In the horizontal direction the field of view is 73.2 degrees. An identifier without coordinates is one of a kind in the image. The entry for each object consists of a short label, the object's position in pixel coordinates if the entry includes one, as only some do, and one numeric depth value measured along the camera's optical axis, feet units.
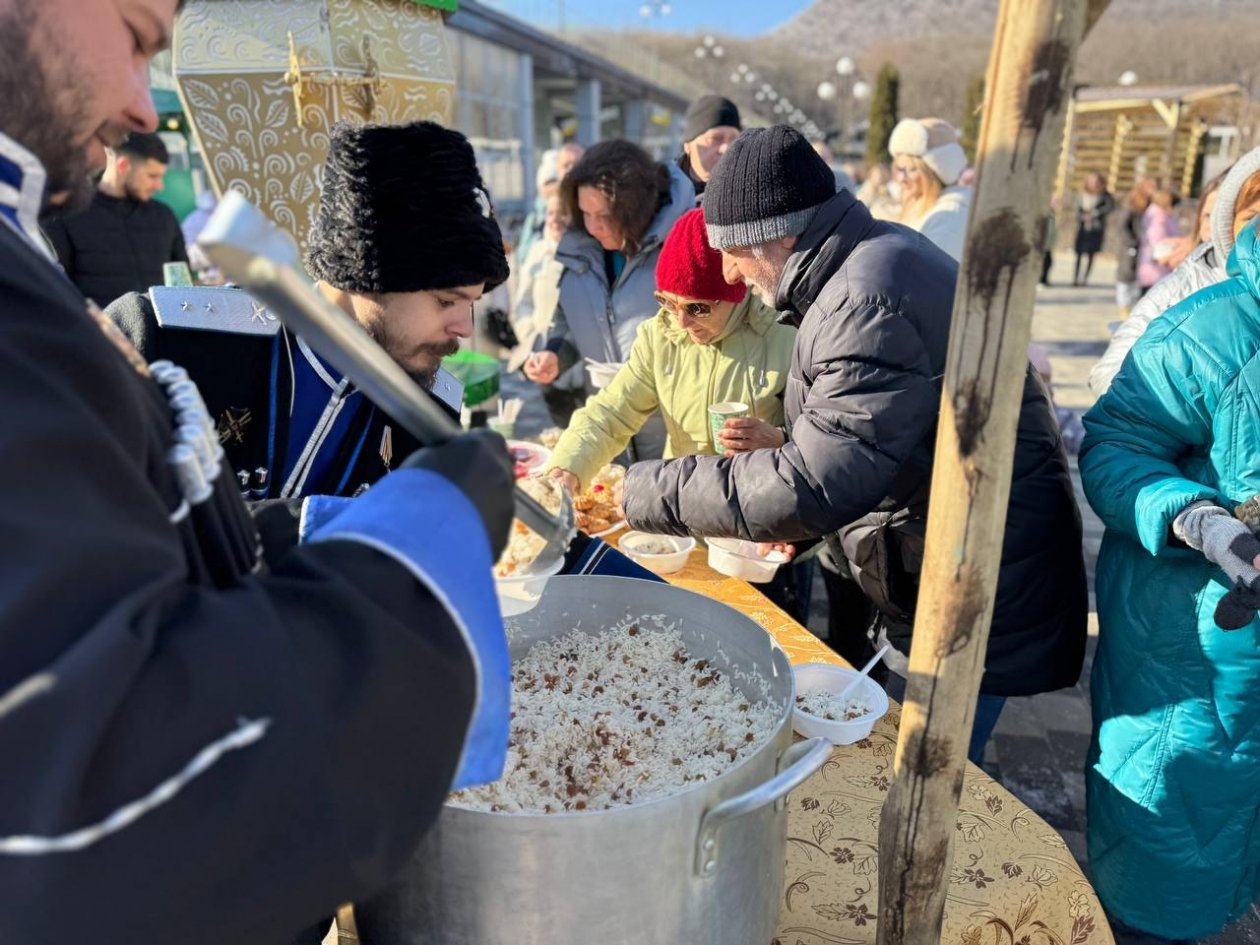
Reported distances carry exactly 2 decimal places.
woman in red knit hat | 8.48
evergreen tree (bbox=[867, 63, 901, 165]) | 104.83
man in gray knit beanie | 5.79
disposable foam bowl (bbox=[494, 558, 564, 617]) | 3.84
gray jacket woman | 12.10
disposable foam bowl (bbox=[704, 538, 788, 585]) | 7.59
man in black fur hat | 5.20
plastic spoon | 5.41
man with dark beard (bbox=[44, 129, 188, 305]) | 16.44
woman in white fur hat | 14.80
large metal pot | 2.74
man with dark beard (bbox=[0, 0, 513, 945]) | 1.71
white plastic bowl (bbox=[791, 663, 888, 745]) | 5.11
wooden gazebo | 65.26
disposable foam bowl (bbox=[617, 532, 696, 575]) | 7.65
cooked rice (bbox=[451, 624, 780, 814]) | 3.64
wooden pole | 2.54
